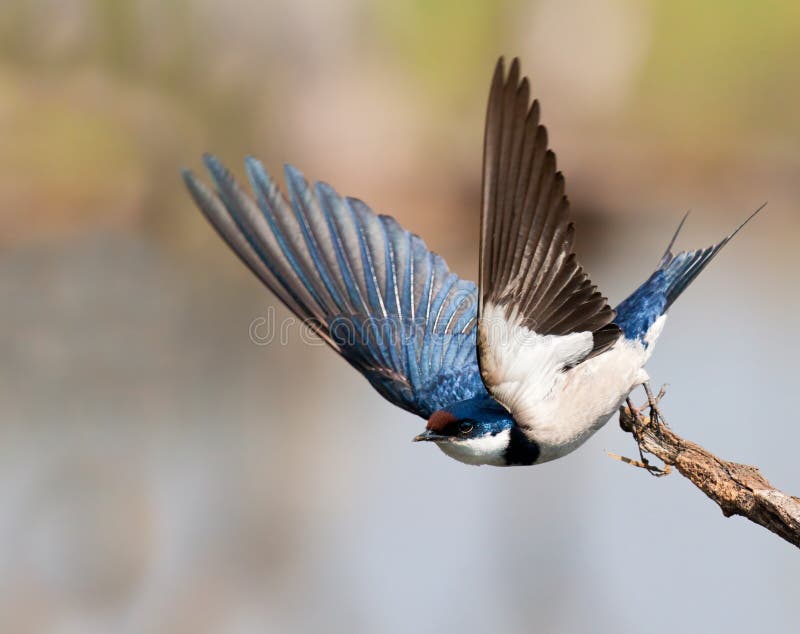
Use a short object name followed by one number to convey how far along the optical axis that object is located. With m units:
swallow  5.41
